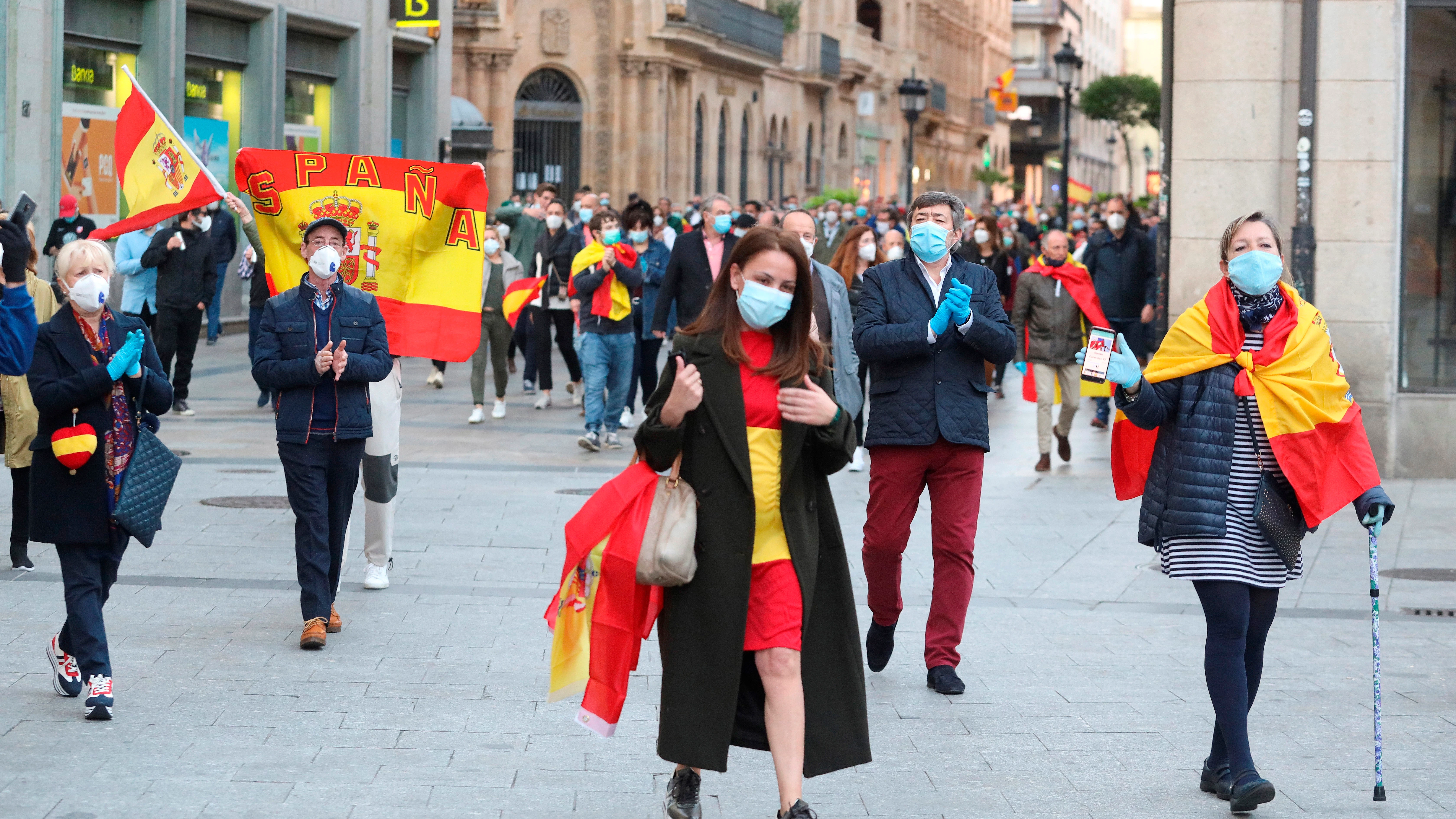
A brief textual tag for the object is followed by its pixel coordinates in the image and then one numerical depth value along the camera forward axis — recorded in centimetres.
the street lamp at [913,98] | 3572
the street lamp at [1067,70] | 3381
